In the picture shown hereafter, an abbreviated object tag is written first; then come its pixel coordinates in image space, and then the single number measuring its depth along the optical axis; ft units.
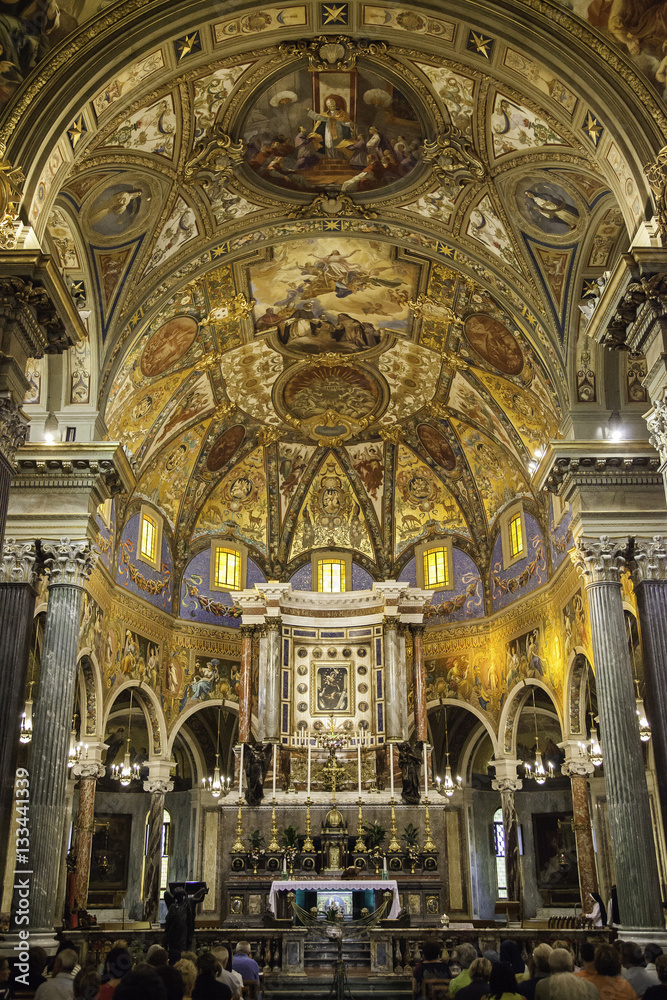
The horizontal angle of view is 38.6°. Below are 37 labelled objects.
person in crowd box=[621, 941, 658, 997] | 28.94
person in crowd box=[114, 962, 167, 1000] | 17.70
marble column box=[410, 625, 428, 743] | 88.43
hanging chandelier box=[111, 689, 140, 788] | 80.02
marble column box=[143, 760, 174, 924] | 84.84
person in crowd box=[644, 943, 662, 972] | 34.45
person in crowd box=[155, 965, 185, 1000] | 22.80
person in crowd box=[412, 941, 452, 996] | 27.43
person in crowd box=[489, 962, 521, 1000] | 21.76
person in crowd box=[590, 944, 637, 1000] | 23.94
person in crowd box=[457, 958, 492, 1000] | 23.03
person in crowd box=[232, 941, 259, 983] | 35.29
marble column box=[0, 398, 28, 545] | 39.24
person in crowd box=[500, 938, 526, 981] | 26.17
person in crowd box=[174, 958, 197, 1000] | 27.27
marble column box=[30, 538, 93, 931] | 50.19
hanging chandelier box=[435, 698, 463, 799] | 83.87
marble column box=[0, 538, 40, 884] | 42.86
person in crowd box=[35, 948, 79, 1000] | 23.82
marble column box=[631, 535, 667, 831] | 49.16
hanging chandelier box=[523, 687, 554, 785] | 83.41
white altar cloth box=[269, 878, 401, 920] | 63.36
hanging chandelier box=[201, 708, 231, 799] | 83.46
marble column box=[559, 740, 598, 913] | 75.25
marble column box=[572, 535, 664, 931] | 48.29
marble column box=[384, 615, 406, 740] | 87.61
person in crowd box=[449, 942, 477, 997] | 26.84
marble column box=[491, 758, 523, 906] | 85.92
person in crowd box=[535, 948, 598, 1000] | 21.36
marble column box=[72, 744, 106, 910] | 73.26
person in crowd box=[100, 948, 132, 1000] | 25.17
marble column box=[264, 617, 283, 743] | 87.56
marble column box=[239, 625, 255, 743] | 87.81
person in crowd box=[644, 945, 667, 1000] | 22.36
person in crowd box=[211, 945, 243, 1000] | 30.01
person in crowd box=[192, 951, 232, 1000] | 23.88
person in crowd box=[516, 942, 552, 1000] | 24.98
